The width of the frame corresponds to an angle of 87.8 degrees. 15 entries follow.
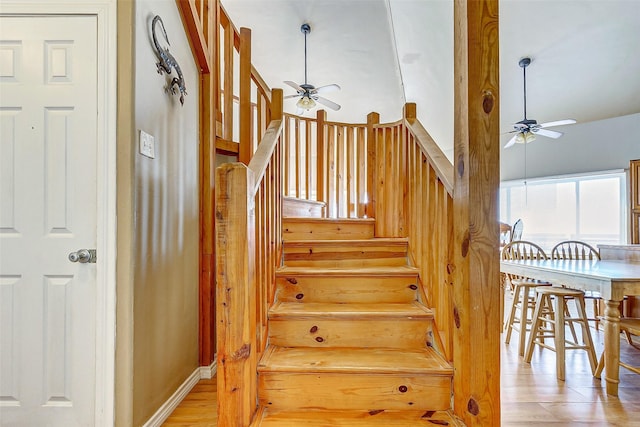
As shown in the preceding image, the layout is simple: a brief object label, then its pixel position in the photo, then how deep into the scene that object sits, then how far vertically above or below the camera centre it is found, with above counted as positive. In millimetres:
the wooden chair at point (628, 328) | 2130 -717
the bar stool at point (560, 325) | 2281 -802
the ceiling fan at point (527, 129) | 4371 +1204
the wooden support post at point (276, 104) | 2344 +796
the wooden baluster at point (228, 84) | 2719 +1114
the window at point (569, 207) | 5172 +164
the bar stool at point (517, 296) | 2719 -742
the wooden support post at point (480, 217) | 1415 +0
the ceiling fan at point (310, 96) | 4586 +1723
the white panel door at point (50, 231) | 1572 -65
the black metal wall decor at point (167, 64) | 1754 +861
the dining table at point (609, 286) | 2090 -461
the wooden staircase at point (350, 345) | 1598 -720
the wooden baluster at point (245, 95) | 2705 +998
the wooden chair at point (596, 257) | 3555 -444
